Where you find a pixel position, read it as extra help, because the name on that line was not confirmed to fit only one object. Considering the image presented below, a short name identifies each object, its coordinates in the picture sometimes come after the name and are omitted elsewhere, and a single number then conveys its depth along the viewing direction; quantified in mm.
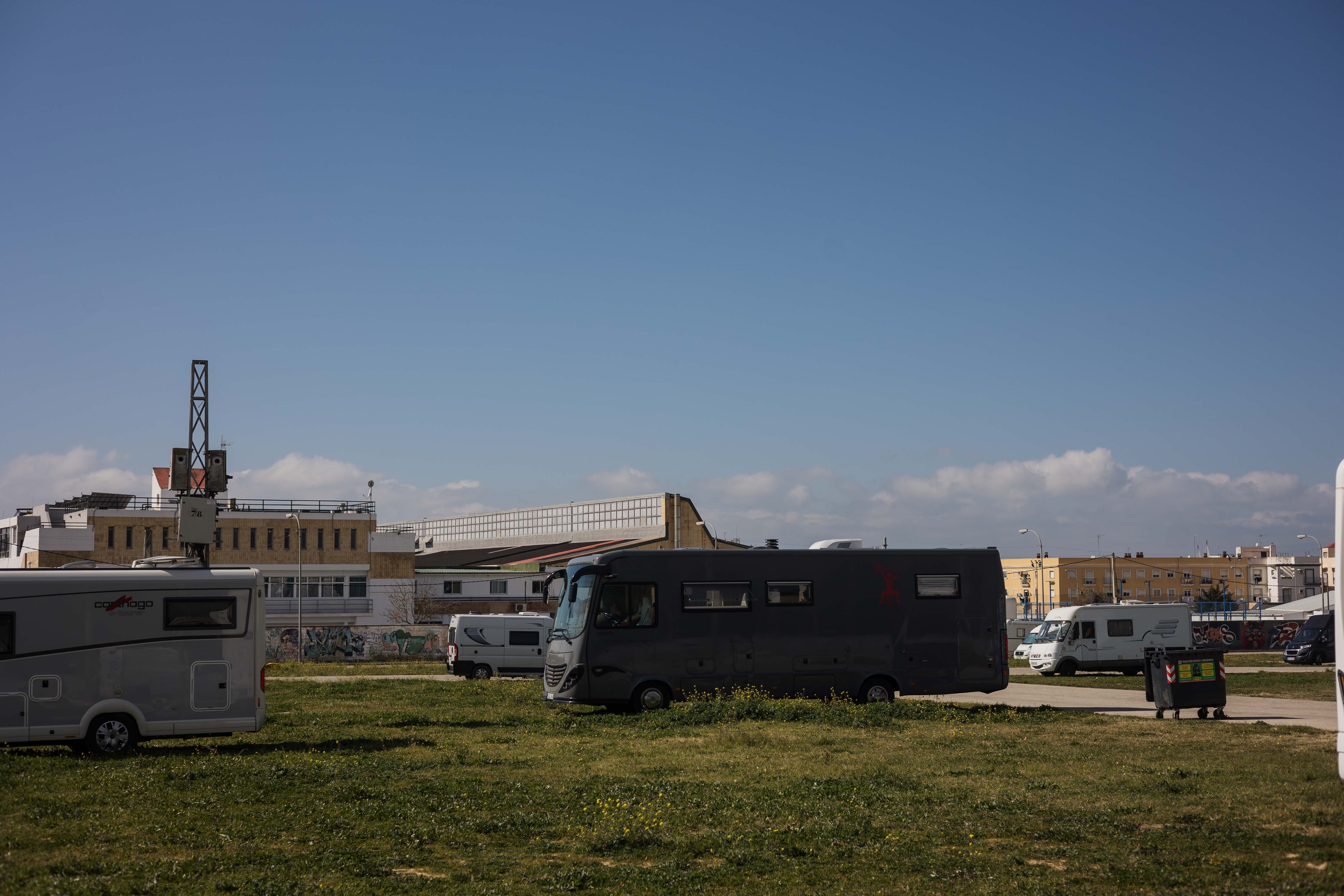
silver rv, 15539
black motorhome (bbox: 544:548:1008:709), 21094
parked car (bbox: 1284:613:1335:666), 46219
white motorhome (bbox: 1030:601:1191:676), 38344
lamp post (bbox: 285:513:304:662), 60281
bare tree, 72812
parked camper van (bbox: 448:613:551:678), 36812
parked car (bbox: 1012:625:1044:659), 40906
